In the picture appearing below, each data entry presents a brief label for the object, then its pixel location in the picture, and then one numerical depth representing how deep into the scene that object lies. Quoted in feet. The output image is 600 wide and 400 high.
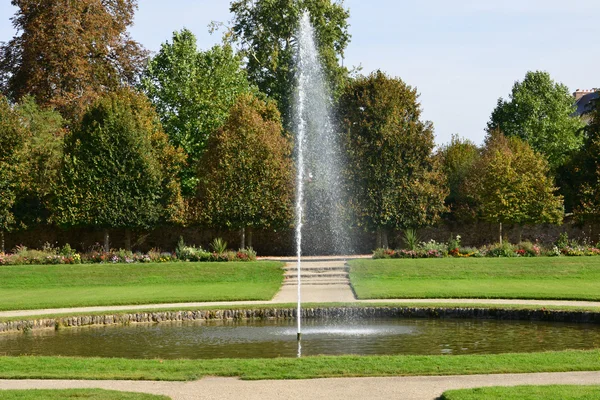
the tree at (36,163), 131.54
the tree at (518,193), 138.82
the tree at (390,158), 127.85
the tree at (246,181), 129.49
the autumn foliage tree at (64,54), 141.69
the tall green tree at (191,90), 151.64
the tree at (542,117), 191.01
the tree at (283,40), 164.76
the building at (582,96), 253.24
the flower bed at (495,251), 108.27
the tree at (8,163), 128.47
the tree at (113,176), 126.41
